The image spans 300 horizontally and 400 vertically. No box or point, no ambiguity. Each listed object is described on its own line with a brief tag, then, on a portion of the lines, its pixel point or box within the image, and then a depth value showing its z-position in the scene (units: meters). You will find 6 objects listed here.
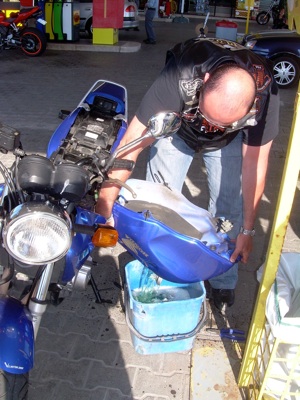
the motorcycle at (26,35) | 9.08
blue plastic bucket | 2.16
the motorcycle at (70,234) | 1.41
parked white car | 11.00
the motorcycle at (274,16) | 16.05
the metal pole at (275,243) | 1.59
